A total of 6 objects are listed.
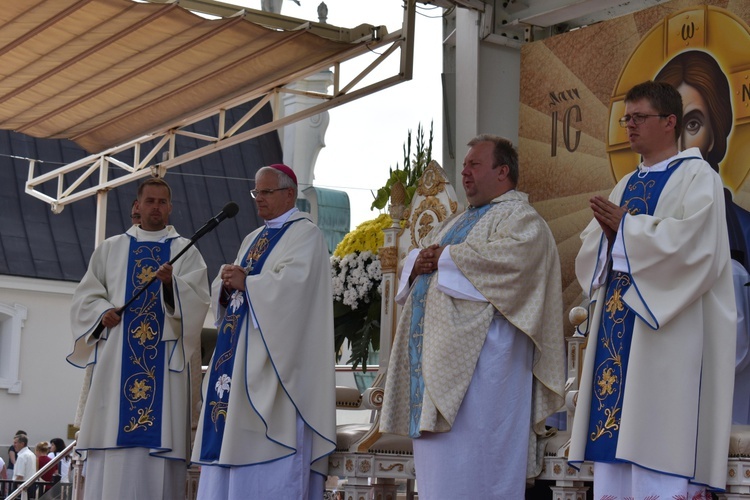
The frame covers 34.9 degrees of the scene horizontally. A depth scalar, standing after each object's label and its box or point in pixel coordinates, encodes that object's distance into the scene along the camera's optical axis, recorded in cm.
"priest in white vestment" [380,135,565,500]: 478
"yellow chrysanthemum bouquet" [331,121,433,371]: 683
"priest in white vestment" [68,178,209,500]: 627
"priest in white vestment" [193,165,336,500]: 553
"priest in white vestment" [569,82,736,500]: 414
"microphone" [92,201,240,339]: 559
